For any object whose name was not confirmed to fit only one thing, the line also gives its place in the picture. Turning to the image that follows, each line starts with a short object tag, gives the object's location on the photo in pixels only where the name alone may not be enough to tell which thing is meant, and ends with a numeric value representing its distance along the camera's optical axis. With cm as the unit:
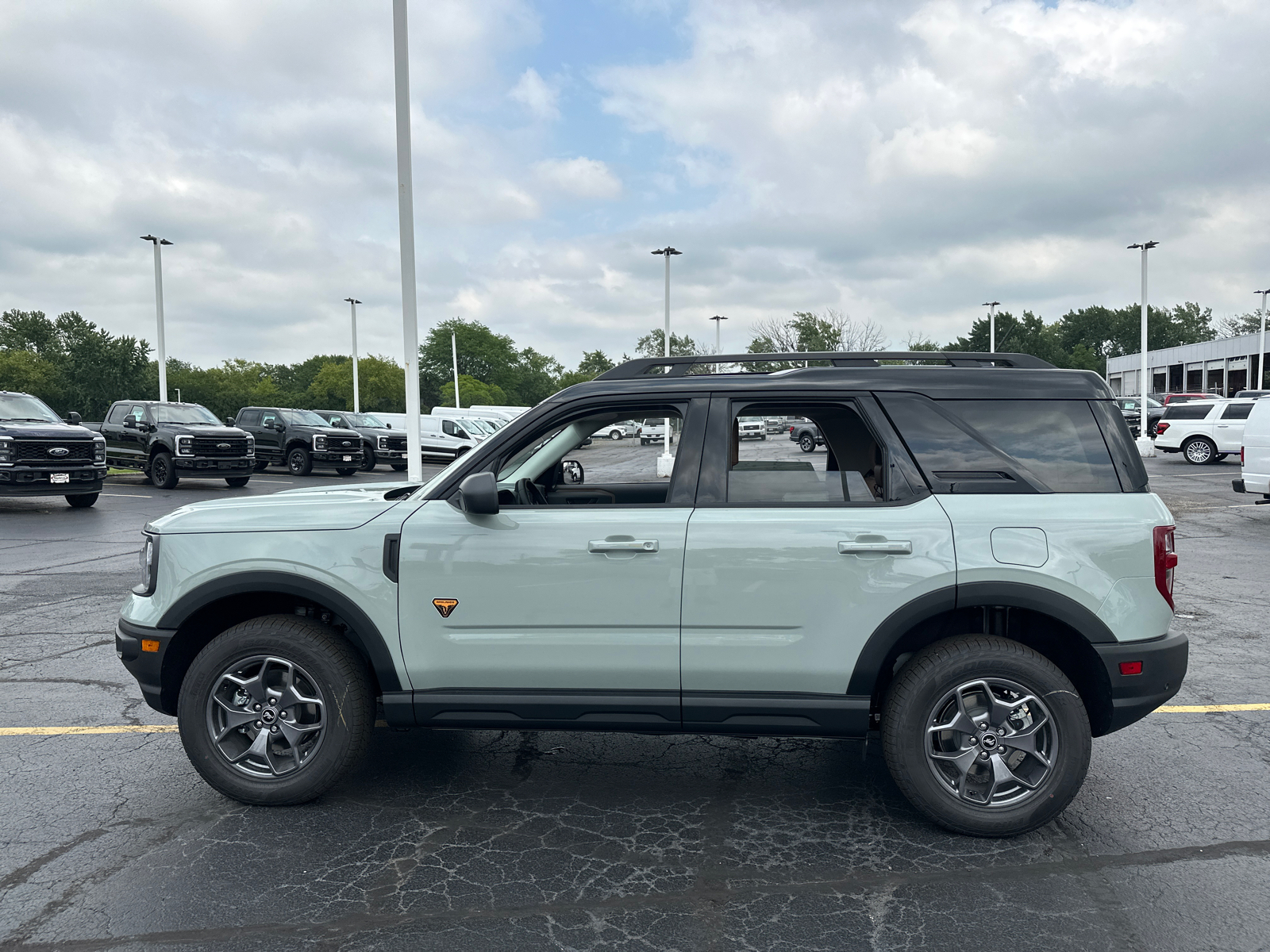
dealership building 6300
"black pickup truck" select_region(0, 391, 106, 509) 1588
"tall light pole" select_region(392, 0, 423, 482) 1477
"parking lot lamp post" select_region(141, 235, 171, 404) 3248
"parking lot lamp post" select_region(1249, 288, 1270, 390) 5193
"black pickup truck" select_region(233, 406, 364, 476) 2638
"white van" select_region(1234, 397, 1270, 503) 1305
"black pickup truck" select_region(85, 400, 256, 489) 2092
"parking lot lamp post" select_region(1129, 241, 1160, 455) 3111
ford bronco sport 357
